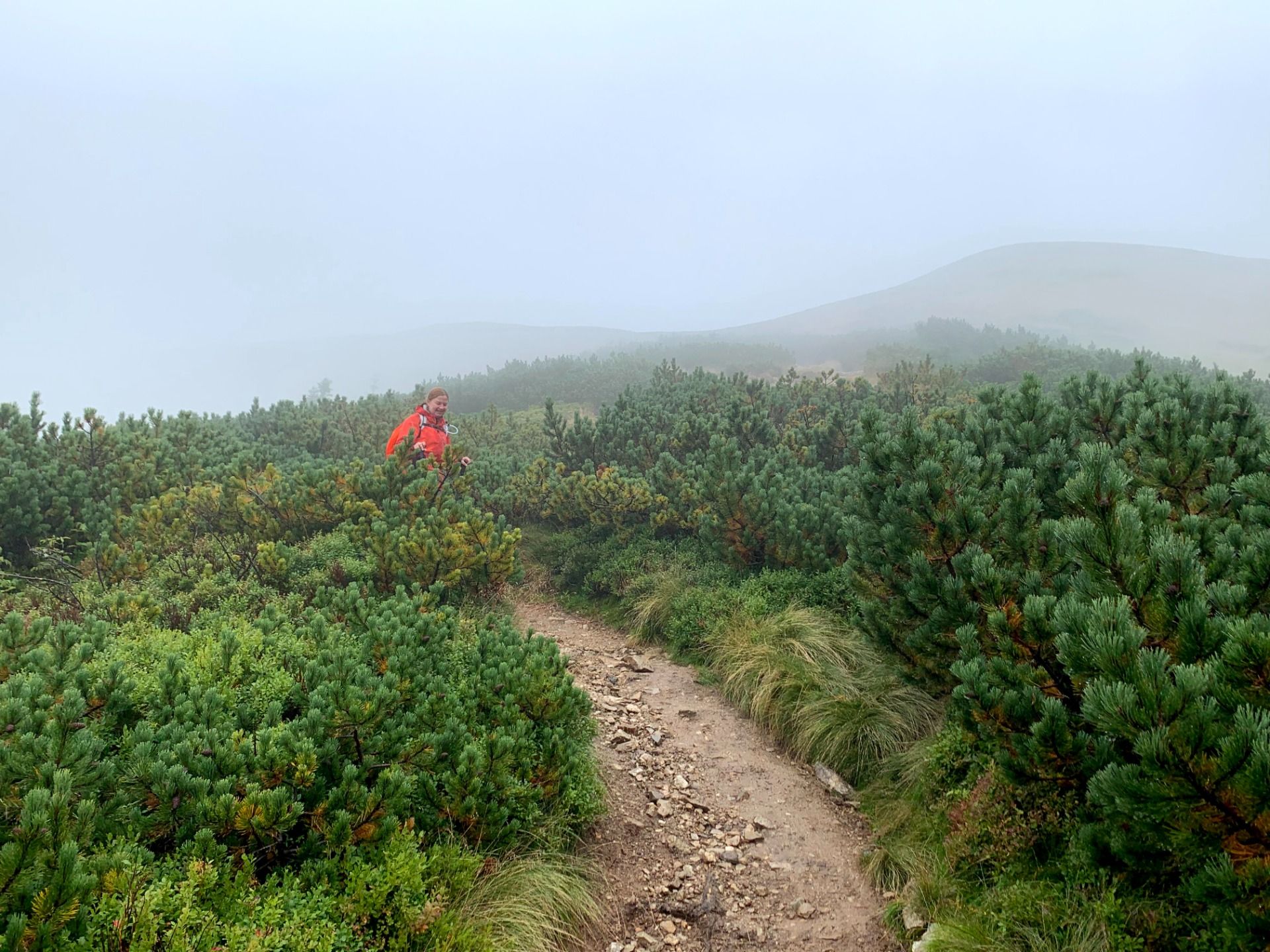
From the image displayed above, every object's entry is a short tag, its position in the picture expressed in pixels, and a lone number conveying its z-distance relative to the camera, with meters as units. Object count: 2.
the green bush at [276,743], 2.78
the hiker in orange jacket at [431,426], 10.19
